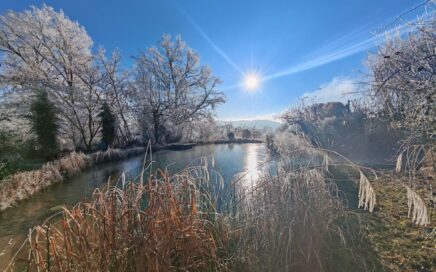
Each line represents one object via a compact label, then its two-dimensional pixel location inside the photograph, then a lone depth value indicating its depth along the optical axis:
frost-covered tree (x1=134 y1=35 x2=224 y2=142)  22.52
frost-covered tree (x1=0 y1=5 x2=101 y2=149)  15.02
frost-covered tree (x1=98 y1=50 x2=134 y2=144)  19.80
